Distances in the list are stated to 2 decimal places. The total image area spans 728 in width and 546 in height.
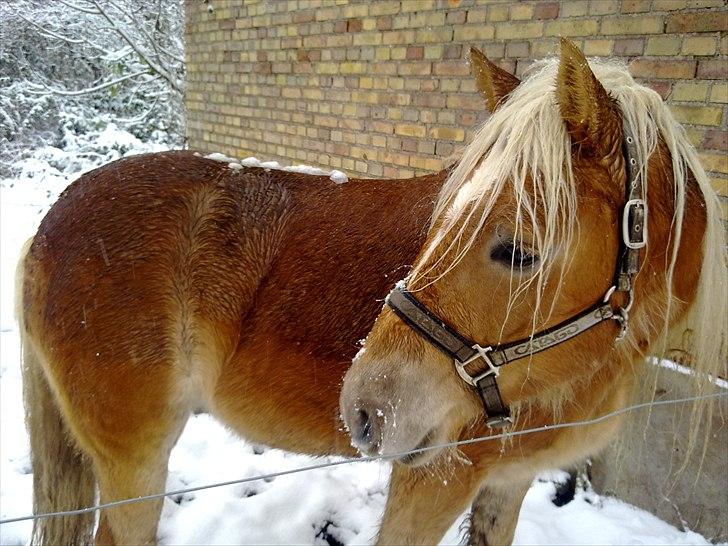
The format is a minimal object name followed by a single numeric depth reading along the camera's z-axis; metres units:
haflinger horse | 1.10
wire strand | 1.12
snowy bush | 8.88
